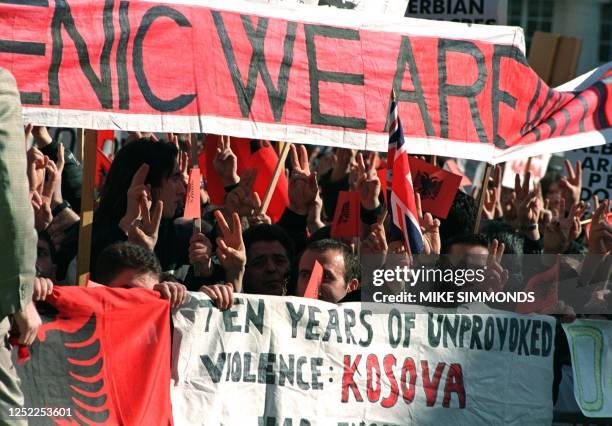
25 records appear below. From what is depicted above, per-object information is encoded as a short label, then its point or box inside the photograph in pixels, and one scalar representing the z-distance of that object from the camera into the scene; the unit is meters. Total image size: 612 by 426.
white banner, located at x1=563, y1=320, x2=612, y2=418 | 12.96
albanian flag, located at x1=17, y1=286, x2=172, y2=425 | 10.37
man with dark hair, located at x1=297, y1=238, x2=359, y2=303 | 12.58
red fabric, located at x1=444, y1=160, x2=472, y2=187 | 20.92
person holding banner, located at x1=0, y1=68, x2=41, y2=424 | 8.03
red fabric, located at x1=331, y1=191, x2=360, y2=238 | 14.59
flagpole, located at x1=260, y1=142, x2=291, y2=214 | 15.42
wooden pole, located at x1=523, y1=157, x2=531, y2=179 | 22.91
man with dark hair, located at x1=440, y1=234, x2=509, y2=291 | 12.94
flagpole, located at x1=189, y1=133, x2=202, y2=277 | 12.46
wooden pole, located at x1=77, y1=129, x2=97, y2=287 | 12.44
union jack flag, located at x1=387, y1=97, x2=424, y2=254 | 12.97
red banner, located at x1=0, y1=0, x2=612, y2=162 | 12.39
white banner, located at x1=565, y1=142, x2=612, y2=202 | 21.83
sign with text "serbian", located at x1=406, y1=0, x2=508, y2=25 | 20.11
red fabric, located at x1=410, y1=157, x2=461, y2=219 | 15.30
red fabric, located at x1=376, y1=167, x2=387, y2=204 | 16.80
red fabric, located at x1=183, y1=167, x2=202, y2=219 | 13.23
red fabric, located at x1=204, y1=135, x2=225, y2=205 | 15.98
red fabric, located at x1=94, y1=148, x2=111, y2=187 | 17.28
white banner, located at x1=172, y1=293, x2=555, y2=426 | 11.23
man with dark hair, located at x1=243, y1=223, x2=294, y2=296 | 12.87
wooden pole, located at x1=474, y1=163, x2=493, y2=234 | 15.31
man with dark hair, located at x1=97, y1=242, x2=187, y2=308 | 11.12
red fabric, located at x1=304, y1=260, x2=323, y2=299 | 12.34
